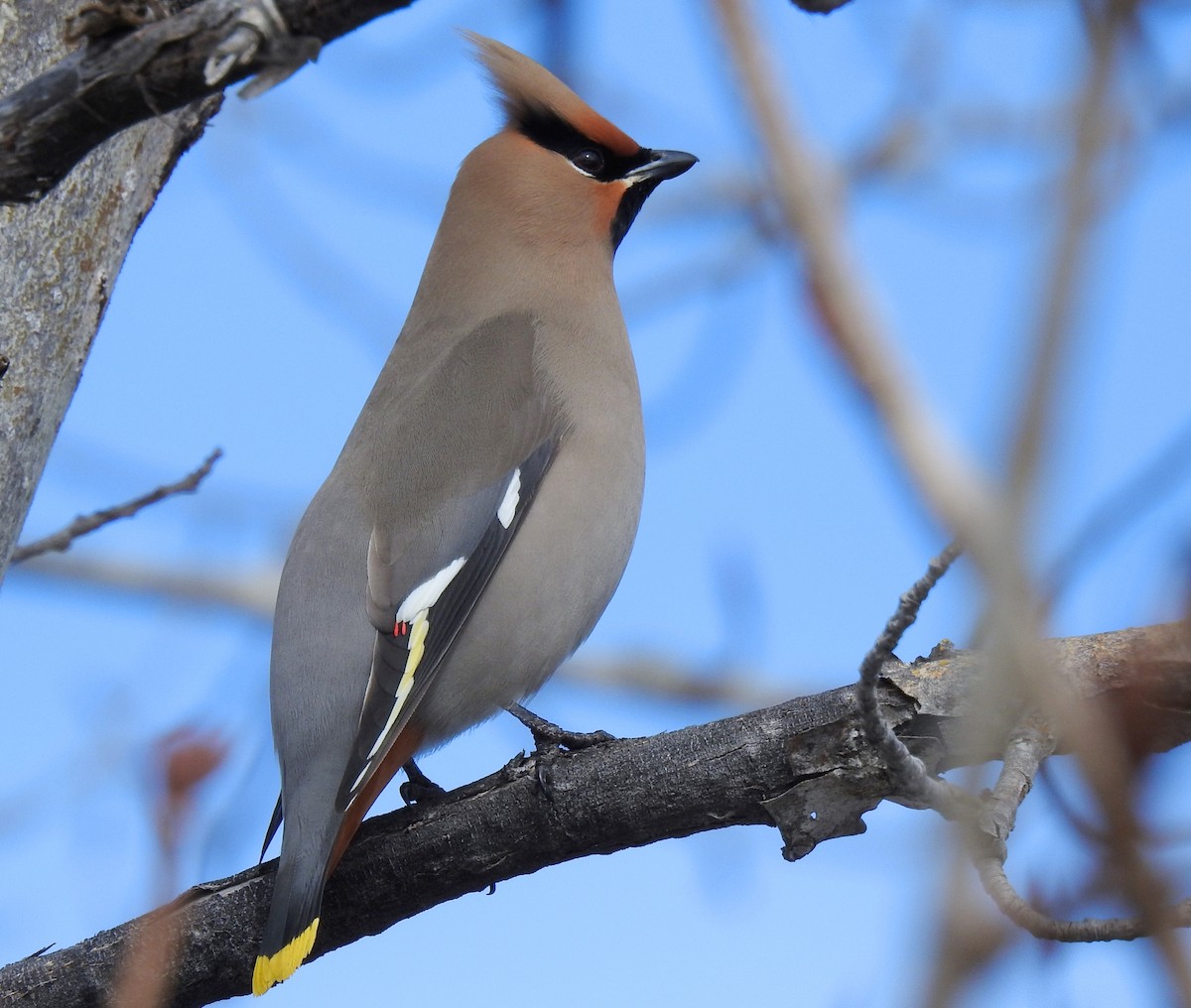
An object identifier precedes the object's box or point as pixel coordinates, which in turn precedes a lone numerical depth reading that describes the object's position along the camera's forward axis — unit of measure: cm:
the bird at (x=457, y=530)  651
